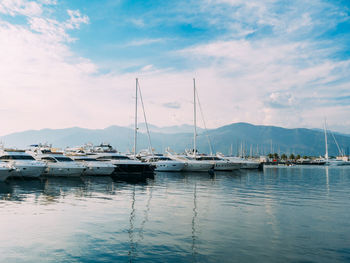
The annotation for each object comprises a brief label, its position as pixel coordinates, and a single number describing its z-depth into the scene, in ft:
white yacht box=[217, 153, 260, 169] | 264.11
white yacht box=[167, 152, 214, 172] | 189.78
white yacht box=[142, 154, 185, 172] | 188.34
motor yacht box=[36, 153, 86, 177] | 129.70
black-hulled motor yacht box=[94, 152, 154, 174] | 149.69
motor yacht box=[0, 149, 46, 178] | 113.50
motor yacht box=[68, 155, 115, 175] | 142.92
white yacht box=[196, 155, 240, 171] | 202.52
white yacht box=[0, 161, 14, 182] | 101.56
